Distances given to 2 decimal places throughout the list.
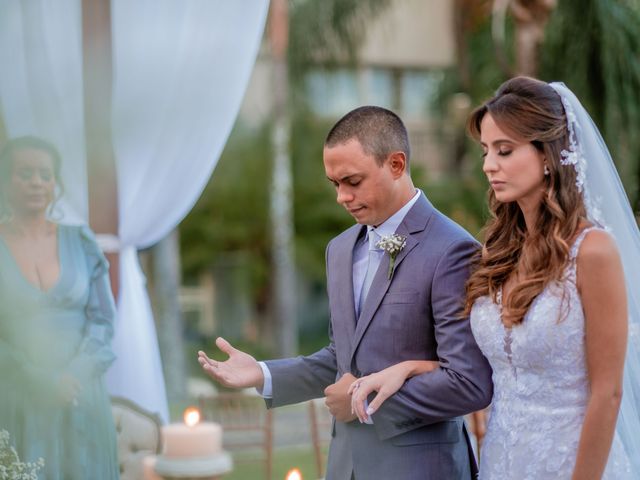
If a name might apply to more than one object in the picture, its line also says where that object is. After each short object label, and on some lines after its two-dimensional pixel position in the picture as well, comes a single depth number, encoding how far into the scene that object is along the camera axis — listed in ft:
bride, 7.30
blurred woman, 11.73
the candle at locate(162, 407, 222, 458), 9.39
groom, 7.98
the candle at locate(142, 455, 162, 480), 10.11
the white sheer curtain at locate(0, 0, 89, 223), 12.34
